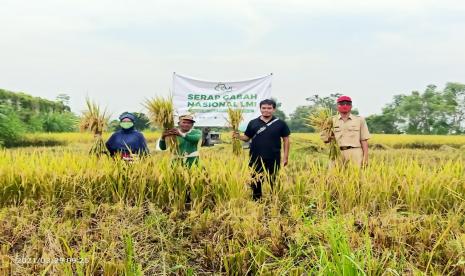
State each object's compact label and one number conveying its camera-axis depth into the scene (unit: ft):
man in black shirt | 13.89
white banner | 25.72
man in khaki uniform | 14.61
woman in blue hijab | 13.70
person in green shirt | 12.95
